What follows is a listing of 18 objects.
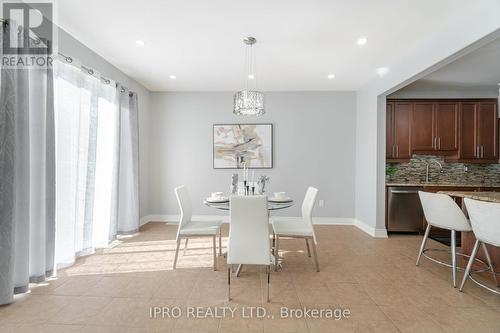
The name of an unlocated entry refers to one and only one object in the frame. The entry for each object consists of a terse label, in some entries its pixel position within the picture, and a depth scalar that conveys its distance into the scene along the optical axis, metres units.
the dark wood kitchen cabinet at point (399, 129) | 4.40
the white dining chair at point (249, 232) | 2.13
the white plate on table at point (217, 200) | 2.87
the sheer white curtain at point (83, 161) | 2.76
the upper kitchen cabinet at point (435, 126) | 4.38
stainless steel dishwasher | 4.17
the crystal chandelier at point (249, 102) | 3.14
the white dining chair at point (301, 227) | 2.73
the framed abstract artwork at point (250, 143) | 4.87
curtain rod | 2.76
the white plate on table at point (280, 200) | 2.86
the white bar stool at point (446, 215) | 2.43
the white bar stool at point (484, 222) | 2.01
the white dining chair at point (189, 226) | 2.81
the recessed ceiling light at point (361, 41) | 2.85
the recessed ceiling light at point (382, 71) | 3.72
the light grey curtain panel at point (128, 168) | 3.96
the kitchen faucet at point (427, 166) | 4.68
